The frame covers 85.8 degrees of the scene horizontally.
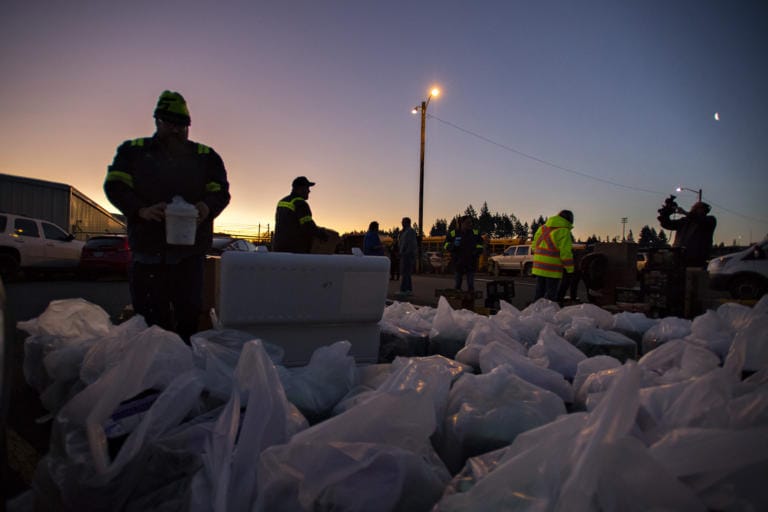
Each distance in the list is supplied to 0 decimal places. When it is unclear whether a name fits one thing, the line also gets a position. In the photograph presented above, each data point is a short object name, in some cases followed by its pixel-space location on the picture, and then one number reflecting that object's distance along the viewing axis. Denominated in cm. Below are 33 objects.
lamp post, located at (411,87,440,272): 1964
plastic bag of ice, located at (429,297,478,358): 249
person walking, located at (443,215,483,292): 805
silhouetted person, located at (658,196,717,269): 567
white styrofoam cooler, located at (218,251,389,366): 193
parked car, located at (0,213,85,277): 969
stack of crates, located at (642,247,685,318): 511
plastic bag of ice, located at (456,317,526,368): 202
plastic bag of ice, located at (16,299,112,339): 207
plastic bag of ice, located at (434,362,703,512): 66
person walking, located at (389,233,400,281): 1662
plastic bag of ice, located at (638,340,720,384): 136
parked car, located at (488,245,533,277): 1966
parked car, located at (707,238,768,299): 775
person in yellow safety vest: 563
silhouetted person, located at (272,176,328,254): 398
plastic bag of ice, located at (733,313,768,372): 159
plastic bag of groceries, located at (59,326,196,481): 102
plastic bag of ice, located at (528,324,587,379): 183
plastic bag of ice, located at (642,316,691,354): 247
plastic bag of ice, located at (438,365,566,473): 111
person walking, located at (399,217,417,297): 899
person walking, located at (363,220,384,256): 912
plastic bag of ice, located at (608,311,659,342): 273
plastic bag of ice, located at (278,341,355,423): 137
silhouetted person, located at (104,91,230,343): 225
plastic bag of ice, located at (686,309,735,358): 210
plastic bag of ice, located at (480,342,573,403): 152
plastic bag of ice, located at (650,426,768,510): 67
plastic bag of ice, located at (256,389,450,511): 79
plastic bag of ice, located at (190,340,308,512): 86
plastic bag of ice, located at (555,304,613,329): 291
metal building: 1611
